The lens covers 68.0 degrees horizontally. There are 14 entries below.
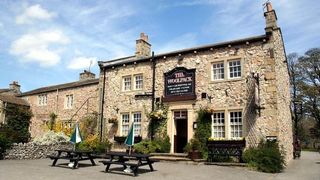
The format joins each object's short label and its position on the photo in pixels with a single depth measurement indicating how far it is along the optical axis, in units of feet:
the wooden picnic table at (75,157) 31.41
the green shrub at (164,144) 43.85
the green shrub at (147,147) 43.47
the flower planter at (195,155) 38.52
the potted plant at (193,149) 38.62
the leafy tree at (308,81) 92.17
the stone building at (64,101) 59.61
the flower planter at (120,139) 47.78
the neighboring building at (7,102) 67.13
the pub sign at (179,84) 44.28
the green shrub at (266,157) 32.88
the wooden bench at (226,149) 37.64
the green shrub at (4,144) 40.52
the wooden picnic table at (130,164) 27.10
